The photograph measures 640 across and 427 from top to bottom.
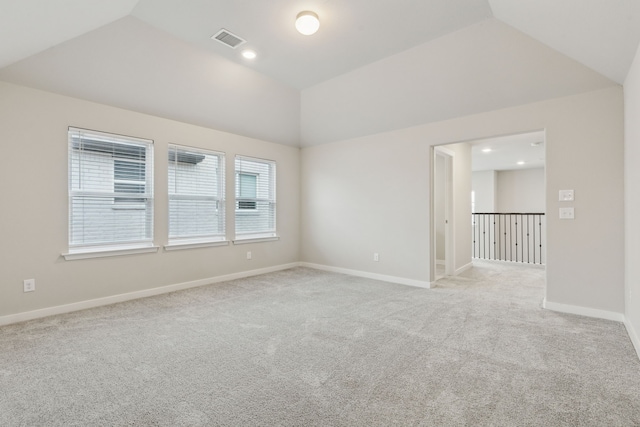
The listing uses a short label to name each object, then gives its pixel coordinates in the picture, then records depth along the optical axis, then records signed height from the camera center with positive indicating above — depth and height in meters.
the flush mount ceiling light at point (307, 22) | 2.85 +1.81
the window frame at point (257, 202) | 5.18 +0.22
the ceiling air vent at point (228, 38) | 3.25 +1.92
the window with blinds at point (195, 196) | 4.40 +0.29
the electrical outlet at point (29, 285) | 3.19 -0.72
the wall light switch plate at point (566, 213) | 3.36 +0.00
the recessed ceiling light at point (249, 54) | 3.61 +1.92
